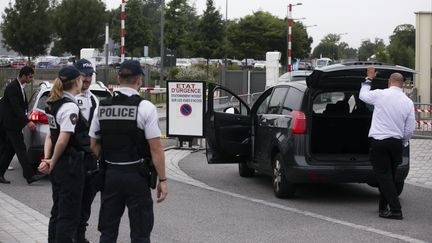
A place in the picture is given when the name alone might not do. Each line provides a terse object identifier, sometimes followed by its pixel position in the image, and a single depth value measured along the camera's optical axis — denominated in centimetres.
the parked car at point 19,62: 5957
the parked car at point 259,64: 6259
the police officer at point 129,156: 506
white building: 2234
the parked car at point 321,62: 5306
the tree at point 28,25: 4688
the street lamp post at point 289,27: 2273
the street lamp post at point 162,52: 2784
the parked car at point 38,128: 1076
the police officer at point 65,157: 582
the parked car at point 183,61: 6658
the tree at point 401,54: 4794
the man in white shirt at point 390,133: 833
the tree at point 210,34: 6159
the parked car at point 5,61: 6564
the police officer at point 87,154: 611
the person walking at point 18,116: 1044
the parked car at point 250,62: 6080
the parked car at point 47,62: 6023
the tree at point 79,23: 5131
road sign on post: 1471
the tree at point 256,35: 6500
